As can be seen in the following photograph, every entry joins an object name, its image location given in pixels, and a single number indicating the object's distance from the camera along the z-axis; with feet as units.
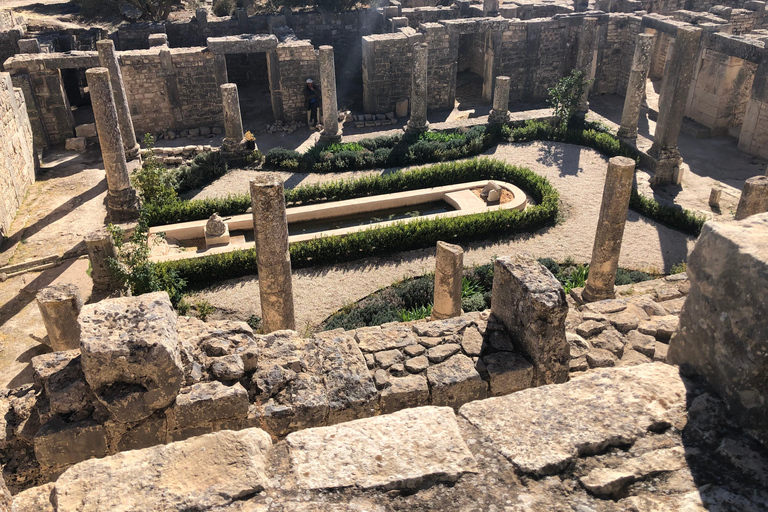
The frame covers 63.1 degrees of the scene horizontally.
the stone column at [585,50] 74.02
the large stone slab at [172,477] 11.34
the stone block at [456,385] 23.20
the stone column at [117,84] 59.62
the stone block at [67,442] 18.44
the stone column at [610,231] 40.57
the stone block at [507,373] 23.39
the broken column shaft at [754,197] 43.11
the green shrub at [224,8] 98.99
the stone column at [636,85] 63.60
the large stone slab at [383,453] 11.35
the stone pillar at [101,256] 42.50
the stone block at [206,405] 19.10
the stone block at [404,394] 22.47
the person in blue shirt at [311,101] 73.10
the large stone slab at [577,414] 11.80
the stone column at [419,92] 66.59
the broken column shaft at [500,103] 68.95
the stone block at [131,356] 17.61
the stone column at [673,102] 57.31
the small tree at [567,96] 70.54
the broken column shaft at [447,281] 37.96
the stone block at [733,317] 11.73
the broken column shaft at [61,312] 34.33
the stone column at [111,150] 49.96
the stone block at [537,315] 24.03
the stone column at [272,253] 32.75
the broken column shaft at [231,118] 61.87
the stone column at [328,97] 64.64
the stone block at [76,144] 67.41
